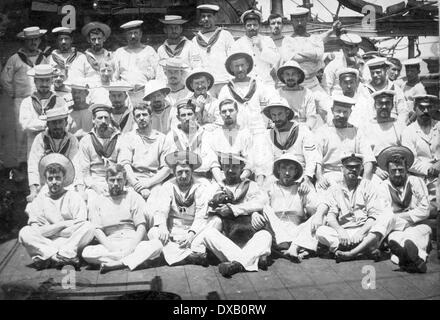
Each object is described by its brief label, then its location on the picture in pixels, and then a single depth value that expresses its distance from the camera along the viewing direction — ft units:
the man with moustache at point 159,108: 21.63
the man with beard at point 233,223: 17.65
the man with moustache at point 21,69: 22.71
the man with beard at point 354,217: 18.34
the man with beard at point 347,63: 23.81
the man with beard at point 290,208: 18.94
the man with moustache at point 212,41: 23.49
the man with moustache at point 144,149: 20.37
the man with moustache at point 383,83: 23.25
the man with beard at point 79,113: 21.59
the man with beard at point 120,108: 21.27
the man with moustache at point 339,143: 20.62
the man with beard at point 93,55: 22.82
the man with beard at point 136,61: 23.31
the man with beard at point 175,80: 22.48
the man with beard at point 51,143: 20.13
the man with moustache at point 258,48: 23.29
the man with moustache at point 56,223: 17.75
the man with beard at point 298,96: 22.27
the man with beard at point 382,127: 21.54
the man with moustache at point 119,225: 17.66
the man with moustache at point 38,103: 21.38
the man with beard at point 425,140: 21.56
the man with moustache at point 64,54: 22.68
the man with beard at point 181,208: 18.29
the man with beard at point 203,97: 21.50
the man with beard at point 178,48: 23.53
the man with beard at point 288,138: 20.58
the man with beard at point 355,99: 22.06
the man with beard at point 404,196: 18.79
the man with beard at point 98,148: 20.11
